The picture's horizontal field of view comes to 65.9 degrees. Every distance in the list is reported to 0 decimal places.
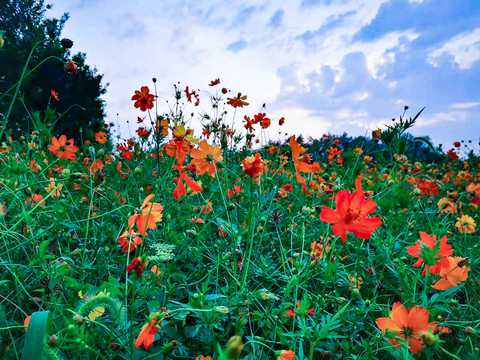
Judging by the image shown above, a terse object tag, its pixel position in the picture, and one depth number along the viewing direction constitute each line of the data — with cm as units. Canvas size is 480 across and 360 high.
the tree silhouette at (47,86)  979
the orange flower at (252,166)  98
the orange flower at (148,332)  62
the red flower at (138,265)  61
